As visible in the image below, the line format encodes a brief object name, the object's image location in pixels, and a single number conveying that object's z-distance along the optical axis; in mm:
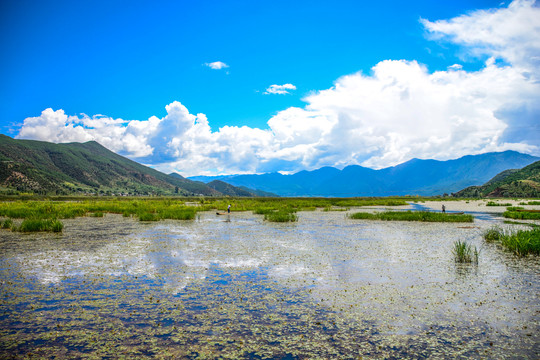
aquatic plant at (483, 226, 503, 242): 24609
